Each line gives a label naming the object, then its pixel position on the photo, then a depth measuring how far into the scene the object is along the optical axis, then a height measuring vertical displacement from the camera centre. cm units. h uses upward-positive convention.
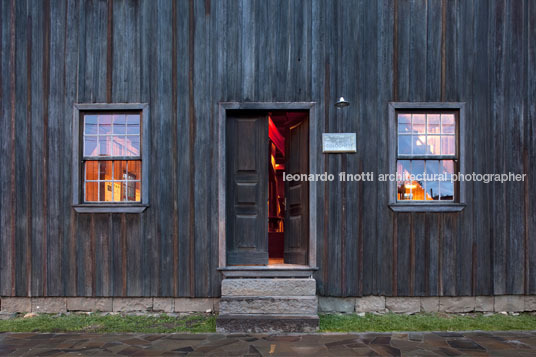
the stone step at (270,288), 535 -146
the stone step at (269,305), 520 -165
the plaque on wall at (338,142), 592 +62
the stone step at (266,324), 507 -185
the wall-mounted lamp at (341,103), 584 +120
